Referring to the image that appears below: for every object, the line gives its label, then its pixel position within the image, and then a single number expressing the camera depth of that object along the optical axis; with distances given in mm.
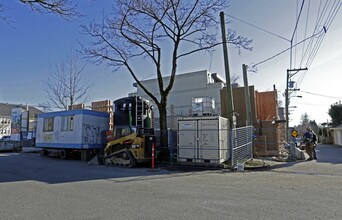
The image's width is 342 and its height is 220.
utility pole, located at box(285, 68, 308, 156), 29991
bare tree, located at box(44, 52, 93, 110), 34484
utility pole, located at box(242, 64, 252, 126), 18672
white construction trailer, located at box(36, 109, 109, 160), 19422
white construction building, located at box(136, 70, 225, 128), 36572
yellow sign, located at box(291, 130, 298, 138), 17875
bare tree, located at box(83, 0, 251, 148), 18328
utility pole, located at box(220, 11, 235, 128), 15172
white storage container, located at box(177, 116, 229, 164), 14154
